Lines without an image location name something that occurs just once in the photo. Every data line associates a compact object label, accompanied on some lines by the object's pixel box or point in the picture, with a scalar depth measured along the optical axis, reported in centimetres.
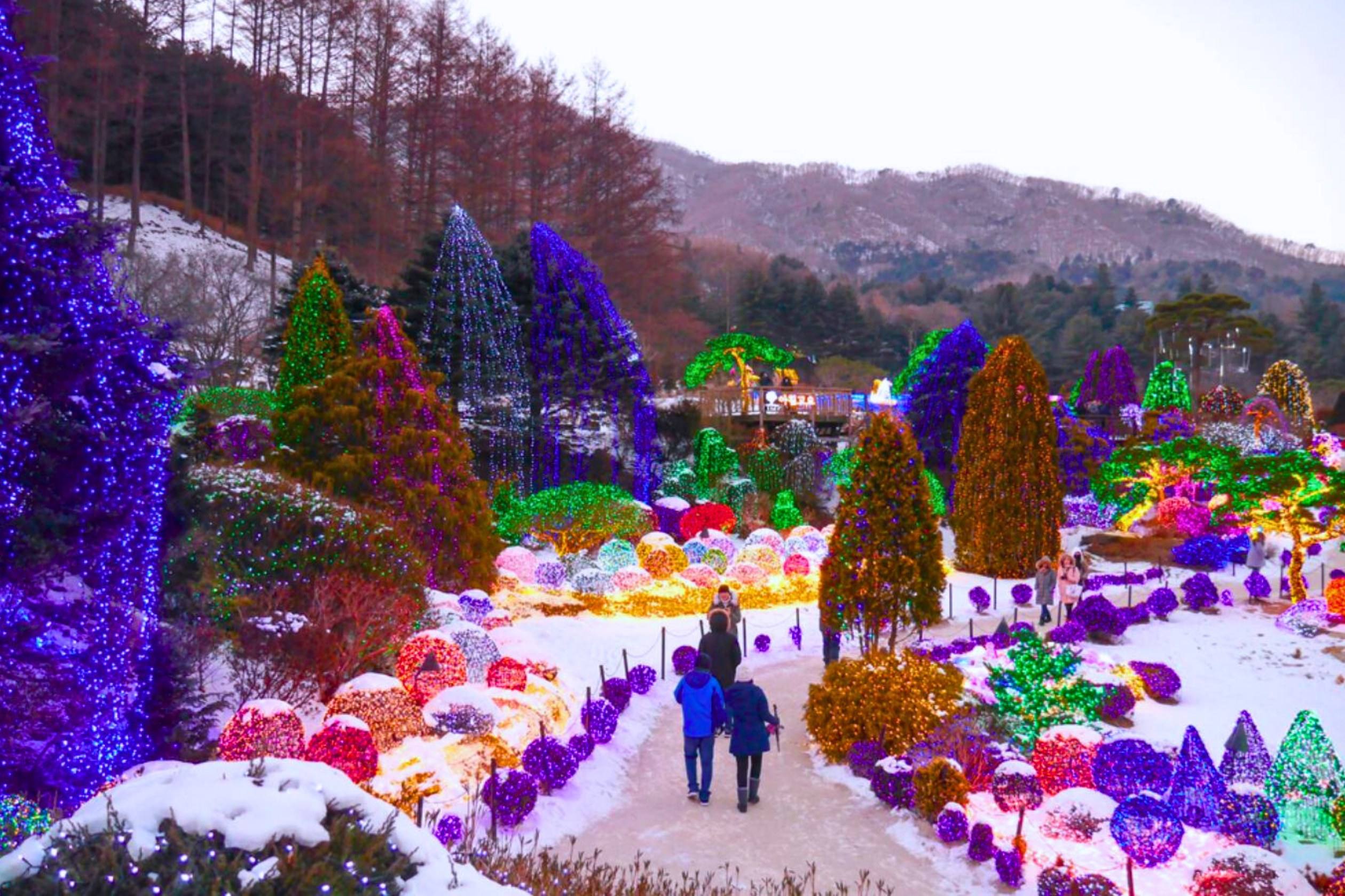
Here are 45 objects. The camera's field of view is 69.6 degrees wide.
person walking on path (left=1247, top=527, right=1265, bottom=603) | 1930
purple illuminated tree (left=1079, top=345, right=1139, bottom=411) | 3953
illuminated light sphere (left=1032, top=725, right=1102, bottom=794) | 859
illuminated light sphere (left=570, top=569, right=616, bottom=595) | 1578
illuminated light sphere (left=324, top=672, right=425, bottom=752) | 826
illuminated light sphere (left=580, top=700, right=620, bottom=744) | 966
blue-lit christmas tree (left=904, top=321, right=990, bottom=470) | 2741
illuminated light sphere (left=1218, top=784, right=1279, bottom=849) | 738
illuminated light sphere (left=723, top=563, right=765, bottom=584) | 1730
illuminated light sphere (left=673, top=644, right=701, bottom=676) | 1253
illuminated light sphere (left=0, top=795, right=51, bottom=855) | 443
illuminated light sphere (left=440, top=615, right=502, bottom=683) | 1012
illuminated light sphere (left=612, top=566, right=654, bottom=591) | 1579
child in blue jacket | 833
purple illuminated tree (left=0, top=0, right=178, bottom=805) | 598
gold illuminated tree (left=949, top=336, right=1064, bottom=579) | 1936
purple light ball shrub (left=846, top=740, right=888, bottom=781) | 911
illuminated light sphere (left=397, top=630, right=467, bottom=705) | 935
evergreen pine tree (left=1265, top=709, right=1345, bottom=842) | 772
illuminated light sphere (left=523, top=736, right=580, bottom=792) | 824
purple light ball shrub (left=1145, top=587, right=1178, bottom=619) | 1596
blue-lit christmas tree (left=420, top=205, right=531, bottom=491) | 2175
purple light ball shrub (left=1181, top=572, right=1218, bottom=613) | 1653
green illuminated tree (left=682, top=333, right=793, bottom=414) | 3244
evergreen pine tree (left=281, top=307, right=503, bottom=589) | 1412
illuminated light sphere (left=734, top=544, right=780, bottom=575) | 1775
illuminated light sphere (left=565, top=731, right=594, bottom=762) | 896
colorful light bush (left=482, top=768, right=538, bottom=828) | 741
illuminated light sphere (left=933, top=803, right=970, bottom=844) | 767
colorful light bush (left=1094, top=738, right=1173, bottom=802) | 809
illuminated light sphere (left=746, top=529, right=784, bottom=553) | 1897
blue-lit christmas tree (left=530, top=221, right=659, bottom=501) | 2159
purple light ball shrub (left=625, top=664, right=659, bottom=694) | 1162
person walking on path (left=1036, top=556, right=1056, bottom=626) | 1639
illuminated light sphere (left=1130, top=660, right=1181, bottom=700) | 1143
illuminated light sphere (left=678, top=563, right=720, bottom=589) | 1648
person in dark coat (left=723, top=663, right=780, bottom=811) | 828
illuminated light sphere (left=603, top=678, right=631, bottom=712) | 1068
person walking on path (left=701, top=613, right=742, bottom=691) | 977
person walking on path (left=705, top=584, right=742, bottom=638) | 1255
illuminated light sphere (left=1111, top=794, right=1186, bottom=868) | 711
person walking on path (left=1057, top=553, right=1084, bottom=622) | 1661
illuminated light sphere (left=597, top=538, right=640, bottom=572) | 1669
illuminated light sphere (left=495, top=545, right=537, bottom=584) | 1625
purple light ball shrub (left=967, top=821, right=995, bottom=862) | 737
